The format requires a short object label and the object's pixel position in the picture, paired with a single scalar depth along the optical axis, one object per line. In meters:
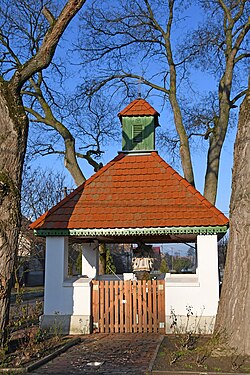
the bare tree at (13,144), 9.59
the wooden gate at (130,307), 13.18
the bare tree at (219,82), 19.75
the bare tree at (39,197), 36.66
